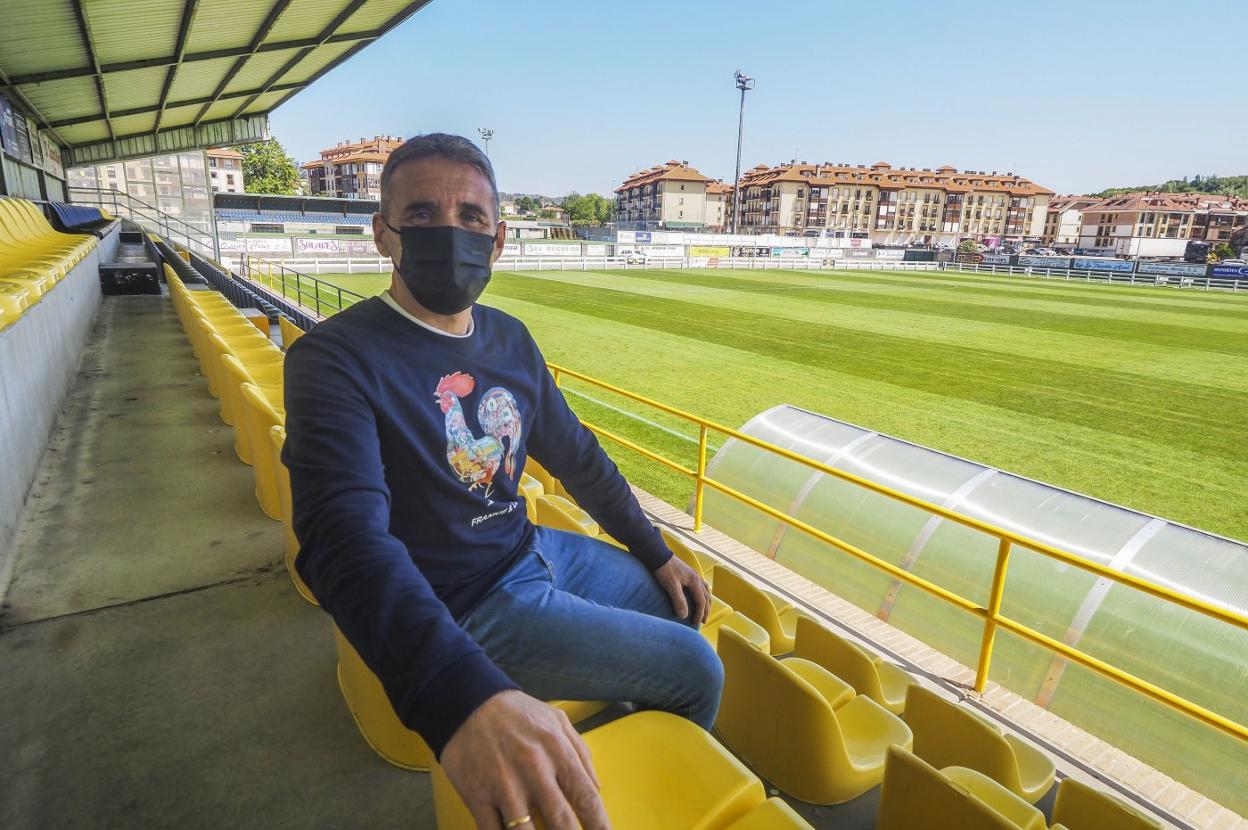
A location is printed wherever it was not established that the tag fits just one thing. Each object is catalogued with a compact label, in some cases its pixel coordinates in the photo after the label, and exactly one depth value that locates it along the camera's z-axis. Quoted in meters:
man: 0.94
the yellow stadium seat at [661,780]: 1.24
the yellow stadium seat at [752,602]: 3.10
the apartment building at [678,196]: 114.69
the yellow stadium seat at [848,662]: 2.71
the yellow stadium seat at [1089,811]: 1.77
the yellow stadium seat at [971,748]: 2.16
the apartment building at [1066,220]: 126.56
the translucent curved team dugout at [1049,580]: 4.07
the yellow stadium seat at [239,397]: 3.69
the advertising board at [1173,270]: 49.06
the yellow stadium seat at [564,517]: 3.00
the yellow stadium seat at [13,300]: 3.30
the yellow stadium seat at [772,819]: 1.19
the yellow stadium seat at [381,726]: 1.93
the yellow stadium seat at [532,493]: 3.15
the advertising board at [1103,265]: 51.18
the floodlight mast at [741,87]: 60.01
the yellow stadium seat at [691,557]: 3.02
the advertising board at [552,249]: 43.22
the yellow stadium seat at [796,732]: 1.90
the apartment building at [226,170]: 101.38
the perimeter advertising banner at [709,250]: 50.03
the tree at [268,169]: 86.81
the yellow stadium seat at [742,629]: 2.54
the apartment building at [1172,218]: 109.06
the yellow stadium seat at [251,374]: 4.45
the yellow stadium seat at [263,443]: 2.96
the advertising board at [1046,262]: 54.62
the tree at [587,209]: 137.25
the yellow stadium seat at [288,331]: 7.83
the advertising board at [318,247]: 35.09
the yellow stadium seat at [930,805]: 1.37
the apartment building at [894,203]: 113.25
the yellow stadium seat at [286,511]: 2.63
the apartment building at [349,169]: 112.06
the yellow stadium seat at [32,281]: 4.07
